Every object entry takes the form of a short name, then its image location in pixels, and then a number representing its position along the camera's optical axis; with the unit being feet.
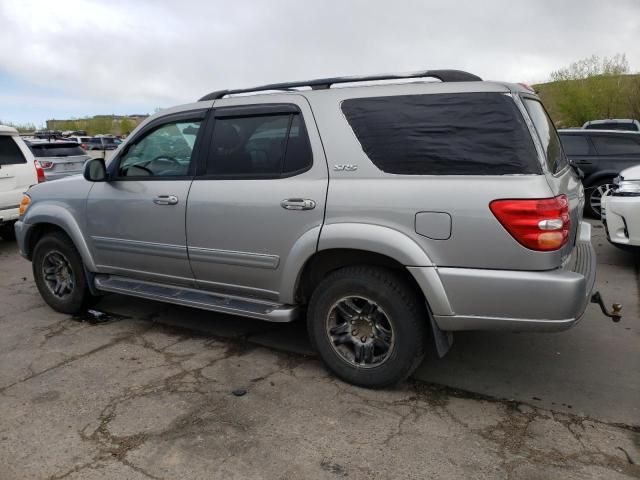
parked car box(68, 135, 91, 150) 106.42
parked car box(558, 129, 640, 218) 32.32
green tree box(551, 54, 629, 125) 112.68
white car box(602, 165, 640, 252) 19.24
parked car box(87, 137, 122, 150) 104.47
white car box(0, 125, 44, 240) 25.55
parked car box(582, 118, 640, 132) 55.52
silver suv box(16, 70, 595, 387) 9.77
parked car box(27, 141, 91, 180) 35.91
